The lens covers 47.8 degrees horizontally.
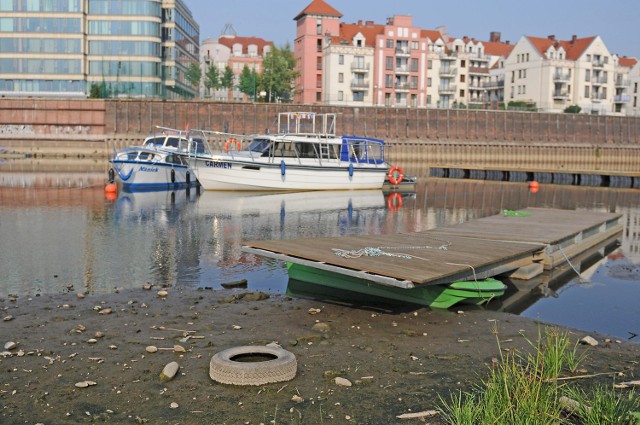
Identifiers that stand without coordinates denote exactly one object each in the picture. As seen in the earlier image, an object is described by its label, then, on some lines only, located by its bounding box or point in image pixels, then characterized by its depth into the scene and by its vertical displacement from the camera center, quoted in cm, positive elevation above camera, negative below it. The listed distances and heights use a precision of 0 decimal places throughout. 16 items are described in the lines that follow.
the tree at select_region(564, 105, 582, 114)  10212 +732
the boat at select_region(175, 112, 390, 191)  3978 -51
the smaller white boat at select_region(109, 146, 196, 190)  3972 -88
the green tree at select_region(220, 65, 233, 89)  11700 +1208
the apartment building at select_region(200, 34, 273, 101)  15925 +2344
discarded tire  827 -247
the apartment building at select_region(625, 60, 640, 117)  12875 +1298
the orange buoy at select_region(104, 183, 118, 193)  3609 -182
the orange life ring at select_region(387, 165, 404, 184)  4688 -118
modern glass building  9431 +1370
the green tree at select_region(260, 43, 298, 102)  10538 +1194
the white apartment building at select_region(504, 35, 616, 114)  11319 +1396
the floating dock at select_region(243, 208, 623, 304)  1244 -190
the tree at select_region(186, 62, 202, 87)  11044 +1218
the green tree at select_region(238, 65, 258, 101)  10862 +1099
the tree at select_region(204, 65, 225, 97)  11825 +1229
